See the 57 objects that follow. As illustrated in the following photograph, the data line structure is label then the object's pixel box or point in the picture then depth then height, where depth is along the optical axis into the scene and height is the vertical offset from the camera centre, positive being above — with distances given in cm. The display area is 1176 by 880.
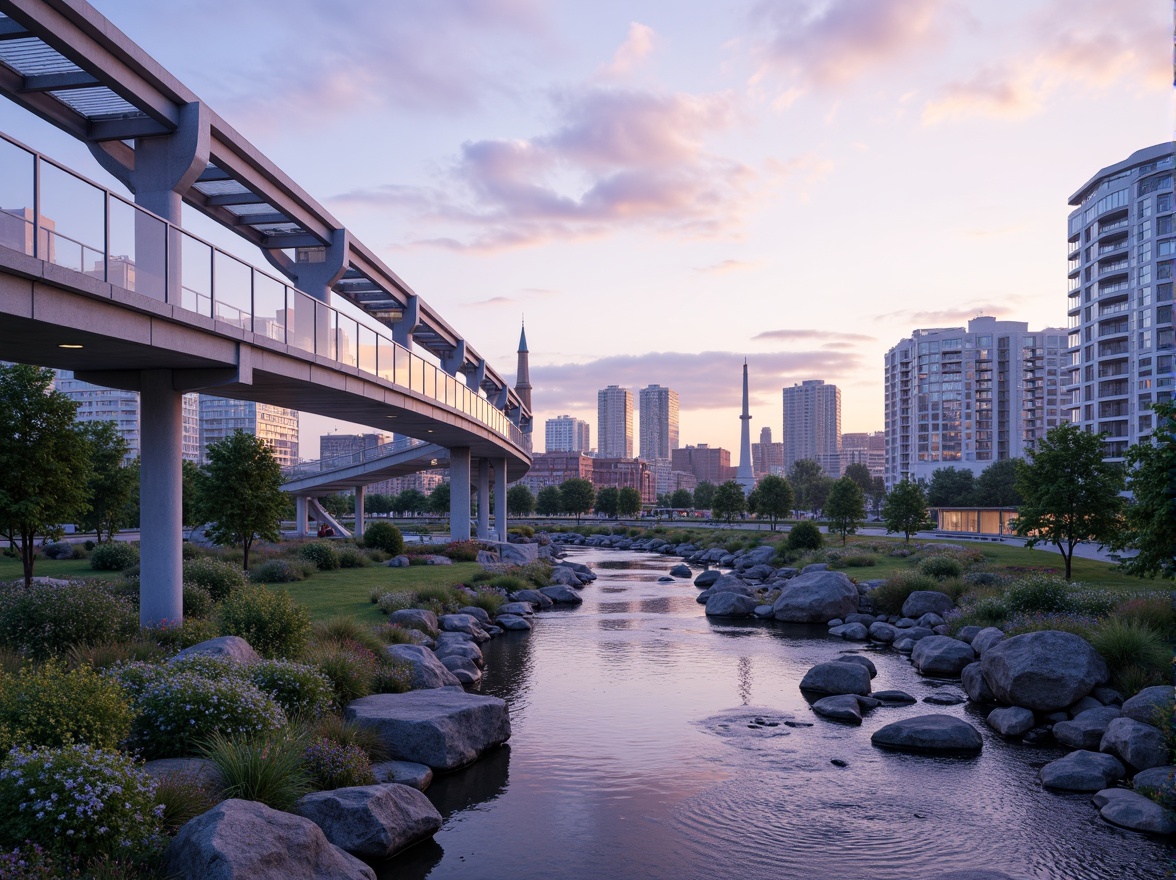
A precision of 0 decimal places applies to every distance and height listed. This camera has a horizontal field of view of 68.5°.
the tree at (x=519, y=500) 12175 -466
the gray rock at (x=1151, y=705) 1426 -401
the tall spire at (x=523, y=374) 13725 +1510
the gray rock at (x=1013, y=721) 1652 -487
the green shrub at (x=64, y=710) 972 -283
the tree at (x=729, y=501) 8819 -339
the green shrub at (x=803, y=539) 5150 -421
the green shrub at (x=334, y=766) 1168 -412
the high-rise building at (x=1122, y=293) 8669 +1886
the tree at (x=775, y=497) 8056 -269
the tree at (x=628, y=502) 12294 -489
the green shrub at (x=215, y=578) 2278 -300
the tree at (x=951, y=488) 11744 -268
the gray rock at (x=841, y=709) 1755 -499
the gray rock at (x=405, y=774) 1298 -472
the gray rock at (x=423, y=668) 1782 -427
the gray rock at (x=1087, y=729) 1550 -471
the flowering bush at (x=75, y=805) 798 -321
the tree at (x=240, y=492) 3150 -95
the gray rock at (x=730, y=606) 3306 -533
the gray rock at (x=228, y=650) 1388 -303
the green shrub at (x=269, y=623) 1653 -307
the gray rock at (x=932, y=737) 1553 -488
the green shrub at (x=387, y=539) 4456 -376
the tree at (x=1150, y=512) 1716 -90
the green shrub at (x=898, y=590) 3061 -434
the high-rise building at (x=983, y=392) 16600 +1501
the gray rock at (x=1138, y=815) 1157 -475
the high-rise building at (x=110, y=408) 18275 +1273
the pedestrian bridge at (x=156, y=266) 1281 +349
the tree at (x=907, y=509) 5319 -247
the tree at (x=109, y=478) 3941 -59
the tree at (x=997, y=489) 11012 -258
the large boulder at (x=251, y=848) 802 -370
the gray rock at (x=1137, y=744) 1348 -440
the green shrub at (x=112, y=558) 3431 -370
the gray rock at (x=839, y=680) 1962 -487
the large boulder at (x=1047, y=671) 1708 -406
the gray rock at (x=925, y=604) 2864 -450
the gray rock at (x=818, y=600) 3086 -477
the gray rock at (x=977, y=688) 1916 -490
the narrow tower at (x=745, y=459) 14238 +152
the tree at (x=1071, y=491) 2788 -72
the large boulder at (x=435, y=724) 1416 -437
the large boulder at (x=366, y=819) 1062 -443
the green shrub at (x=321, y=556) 3828 -400
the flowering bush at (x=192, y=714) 1134 -334
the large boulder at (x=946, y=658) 2205 -485
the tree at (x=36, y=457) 2108 +21
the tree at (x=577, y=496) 11994 -401
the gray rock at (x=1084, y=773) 1342 -478
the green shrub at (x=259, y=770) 1024 -368
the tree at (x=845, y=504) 5941 -245
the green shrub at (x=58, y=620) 1504 -279
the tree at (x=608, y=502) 12481 -498
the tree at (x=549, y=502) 12738 -511
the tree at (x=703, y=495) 14650 -476
